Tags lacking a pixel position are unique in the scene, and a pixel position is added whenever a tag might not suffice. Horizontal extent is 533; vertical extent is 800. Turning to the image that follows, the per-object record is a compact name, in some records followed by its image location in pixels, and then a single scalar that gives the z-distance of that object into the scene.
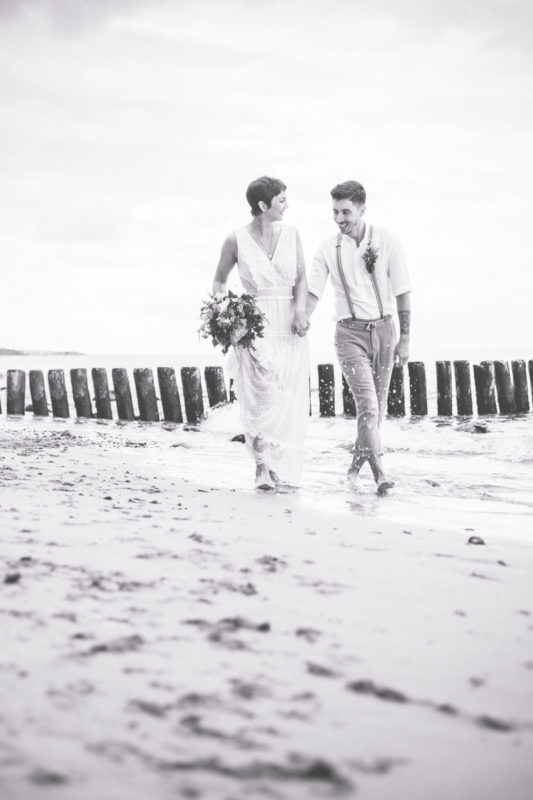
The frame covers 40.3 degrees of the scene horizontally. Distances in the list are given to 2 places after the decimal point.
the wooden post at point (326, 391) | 12.17
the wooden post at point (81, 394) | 12.91
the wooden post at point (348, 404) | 11.68
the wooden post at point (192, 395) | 12.33
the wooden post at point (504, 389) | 12.63
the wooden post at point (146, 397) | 12.56
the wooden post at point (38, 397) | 13.10
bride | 5.35
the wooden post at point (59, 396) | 12.91
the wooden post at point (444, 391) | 12.54
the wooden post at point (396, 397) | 12.06
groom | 5.30
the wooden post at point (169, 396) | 12.45
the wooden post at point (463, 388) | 12.60
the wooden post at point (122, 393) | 12.74
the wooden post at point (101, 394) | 12.88
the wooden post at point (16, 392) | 12.98
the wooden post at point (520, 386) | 12.73
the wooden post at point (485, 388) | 12.54
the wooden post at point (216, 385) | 12.23
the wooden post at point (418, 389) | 12.16
